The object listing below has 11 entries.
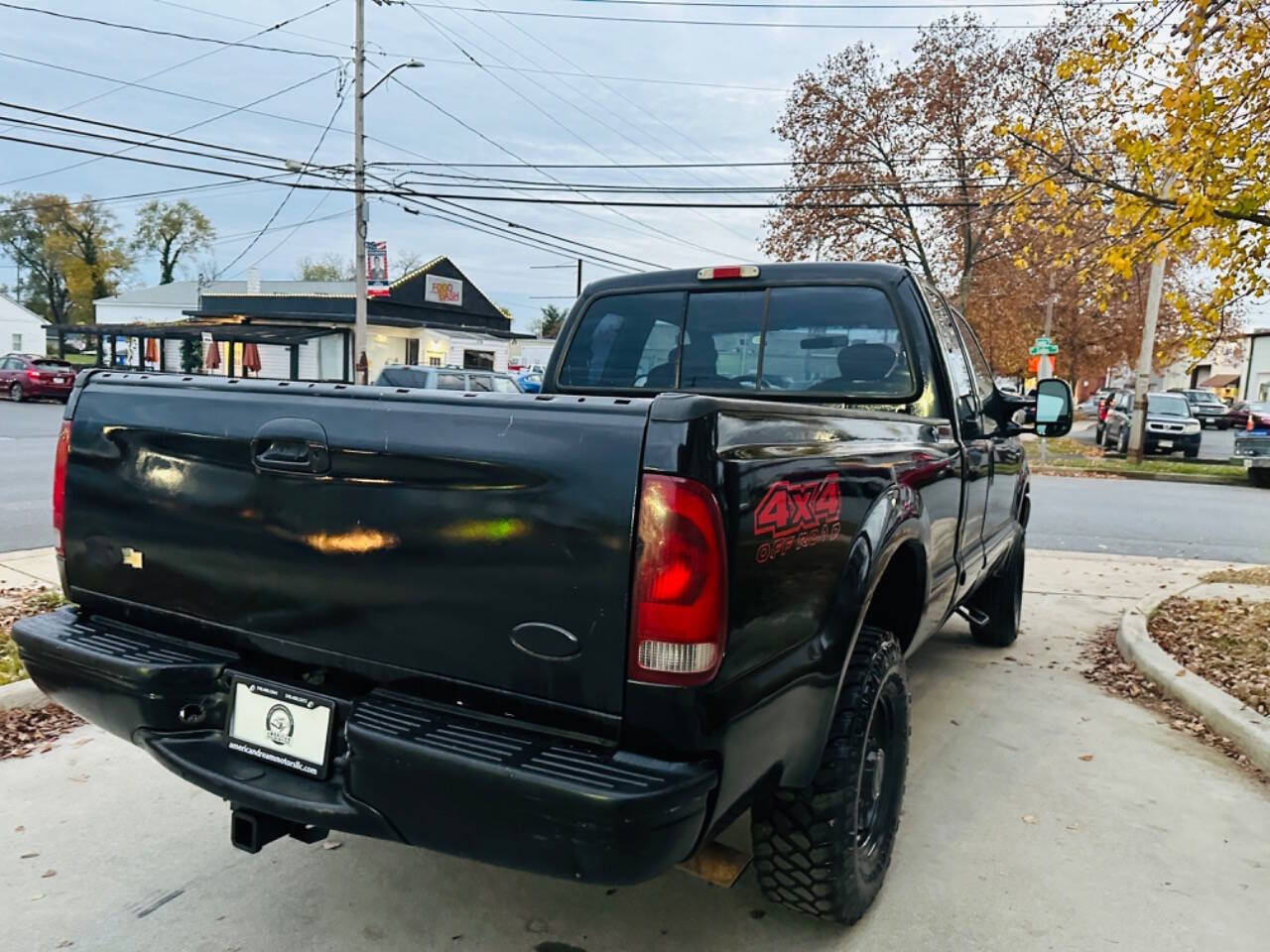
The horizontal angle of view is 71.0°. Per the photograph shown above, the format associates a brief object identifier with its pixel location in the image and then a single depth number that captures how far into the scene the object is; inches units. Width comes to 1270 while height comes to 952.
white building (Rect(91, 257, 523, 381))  1365.7
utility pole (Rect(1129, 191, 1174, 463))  733.3
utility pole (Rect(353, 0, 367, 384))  884.6
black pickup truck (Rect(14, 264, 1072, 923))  69.1
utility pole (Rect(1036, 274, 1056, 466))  768.3
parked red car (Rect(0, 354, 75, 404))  1077.8
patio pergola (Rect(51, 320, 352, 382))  1247.5
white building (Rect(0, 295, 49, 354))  2188.7
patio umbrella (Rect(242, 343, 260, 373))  1392.7
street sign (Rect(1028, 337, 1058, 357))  717.4
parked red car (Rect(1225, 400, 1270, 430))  1470.2
